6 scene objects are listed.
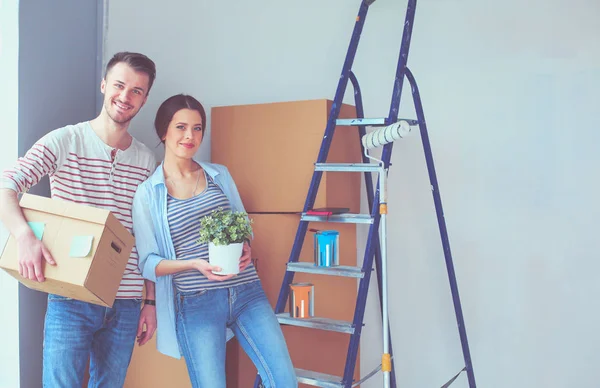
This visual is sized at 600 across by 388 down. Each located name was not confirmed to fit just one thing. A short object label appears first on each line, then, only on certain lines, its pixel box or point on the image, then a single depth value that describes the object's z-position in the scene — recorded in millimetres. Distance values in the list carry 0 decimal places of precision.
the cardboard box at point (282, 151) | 2389
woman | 1836
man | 1678
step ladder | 1989
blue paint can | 2133
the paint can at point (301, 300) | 2098
